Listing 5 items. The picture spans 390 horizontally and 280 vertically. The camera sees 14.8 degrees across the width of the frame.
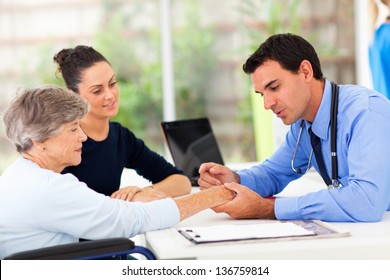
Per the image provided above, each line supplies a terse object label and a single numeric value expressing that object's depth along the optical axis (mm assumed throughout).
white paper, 3620
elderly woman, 3649
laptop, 4566
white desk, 3558
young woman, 4264
